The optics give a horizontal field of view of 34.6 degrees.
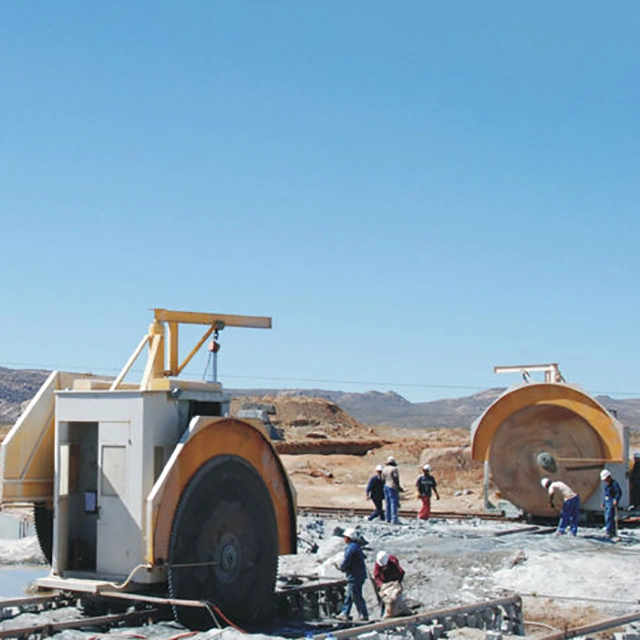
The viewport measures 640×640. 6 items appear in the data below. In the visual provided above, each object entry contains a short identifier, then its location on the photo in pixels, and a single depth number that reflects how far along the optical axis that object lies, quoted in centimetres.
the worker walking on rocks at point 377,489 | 2212
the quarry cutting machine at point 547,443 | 2036
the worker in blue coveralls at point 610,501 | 1886
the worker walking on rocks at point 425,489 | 2217
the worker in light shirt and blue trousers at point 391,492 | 2147
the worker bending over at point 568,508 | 1891
